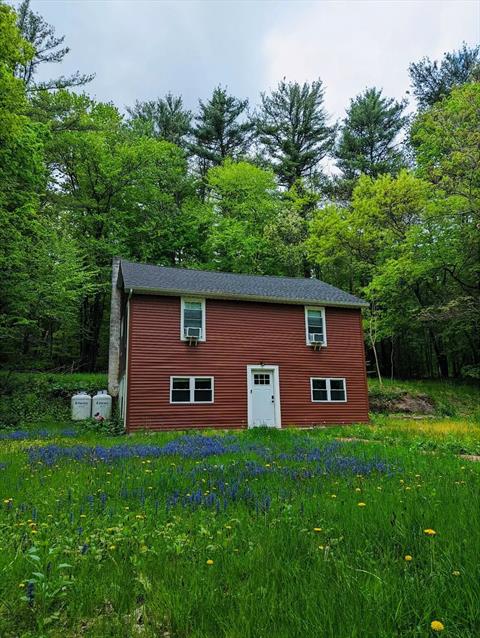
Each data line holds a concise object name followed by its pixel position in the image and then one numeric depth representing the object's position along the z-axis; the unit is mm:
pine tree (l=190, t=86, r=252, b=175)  37844
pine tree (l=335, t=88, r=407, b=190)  35962
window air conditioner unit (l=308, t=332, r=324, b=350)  19922
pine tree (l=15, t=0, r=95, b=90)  25703
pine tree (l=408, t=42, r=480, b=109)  31547
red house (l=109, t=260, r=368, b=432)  17266
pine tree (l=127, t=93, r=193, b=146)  37594
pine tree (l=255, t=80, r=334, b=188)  37844
